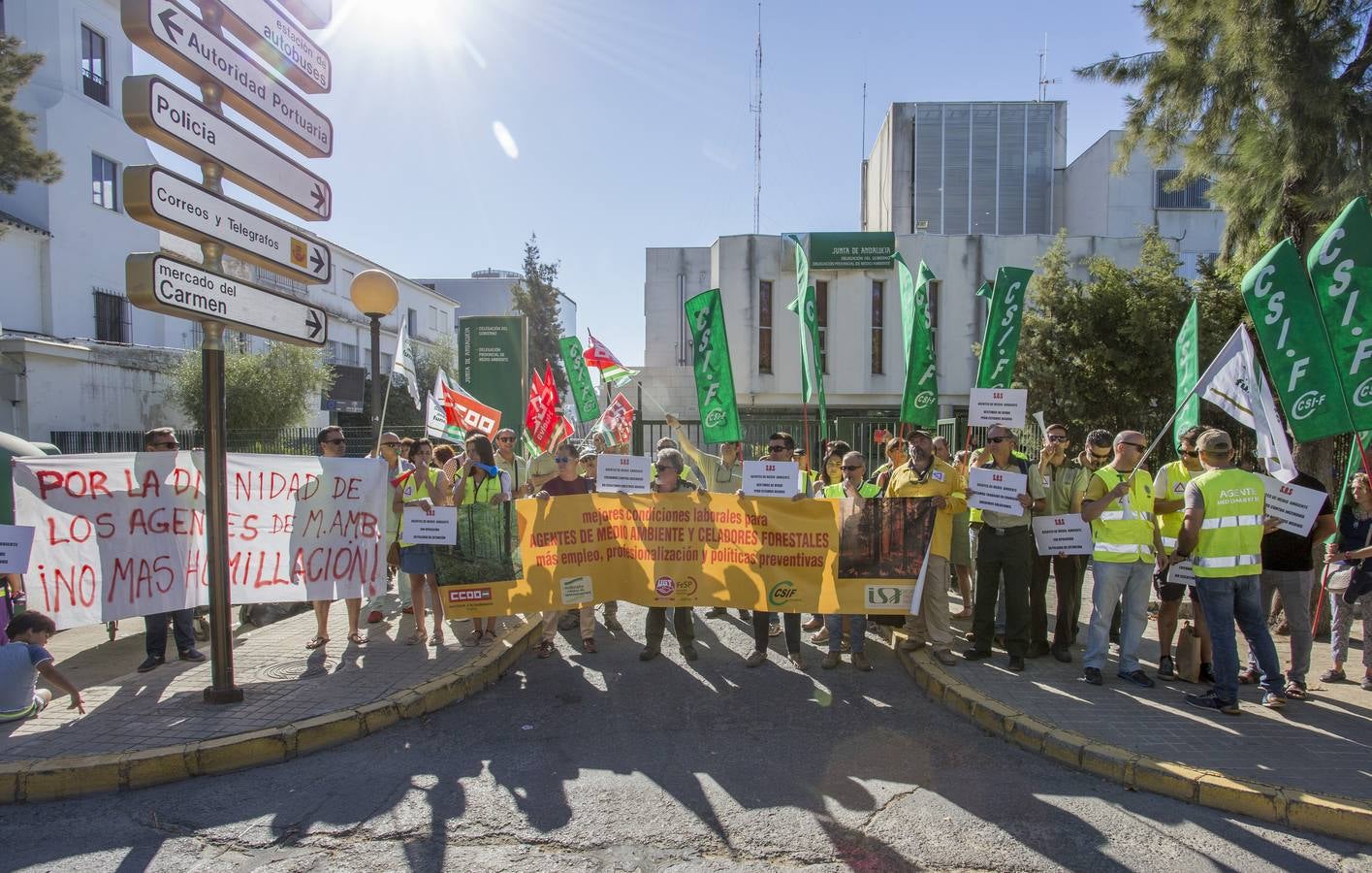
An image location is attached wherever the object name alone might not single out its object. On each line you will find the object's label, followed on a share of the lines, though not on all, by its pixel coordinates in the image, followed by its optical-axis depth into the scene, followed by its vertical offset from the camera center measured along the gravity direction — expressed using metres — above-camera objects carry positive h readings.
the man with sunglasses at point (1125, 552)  6.14 -1.03
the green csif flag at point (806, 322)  9.11 +1.05
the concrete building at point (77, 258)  23.11 +5.14
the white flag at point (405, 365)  10.22 +0.61
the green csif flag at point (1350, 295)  5.64 +0.86
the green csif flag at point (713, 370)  9.17 +0.51
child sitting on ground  5.15 -1.63
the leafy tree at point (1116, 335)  14.10 +1.47
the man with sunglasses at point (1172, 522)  6.36 -0.86
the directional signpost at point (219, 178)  4.74 +1.61
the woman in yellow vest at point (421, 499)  7.20 -0.79
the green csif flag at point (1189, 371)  6.84 +0.40
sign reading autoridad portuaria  4.76 +2.24
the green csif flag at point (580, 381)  14.55 +0.59
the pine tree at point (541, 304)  44.72 +6.14
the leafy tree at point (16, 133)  12.41 +4.30
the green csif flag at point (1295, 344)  5.68 +0.52
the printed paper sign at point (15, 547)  5.32 -0.91
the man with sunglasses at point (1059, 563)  6.75 -1.27
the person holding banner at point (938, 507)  6.75 -0.78
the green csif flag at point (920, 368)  8.57 +0.51
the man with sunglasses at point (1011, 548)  6.62 -1.10
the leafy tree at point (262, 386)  25.66 +0.82
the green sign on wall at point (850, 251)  24.72 +5.01
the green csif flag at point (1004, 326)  7.99 +0.89
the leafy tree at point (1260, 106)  7.75 +3.27
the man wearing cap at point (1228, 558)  5.49 -0.95
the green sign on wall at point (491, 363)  15.26 +0.96
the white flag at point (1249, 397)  5.91 +0.15
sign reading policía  4.67 +1.73
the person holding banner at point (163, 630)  6.55 -1.79
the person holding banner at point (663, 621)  7.05 -1.82
